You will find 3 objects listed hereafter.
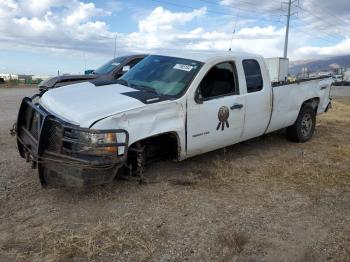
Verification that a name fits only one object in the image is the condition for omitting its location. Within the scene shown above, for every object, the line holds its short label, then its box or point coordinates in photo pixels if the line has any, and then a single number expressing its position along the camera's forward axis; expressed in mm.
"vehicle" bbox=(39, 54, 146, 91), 10203
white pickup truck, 4426
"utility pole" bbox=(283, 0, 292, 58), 49906
